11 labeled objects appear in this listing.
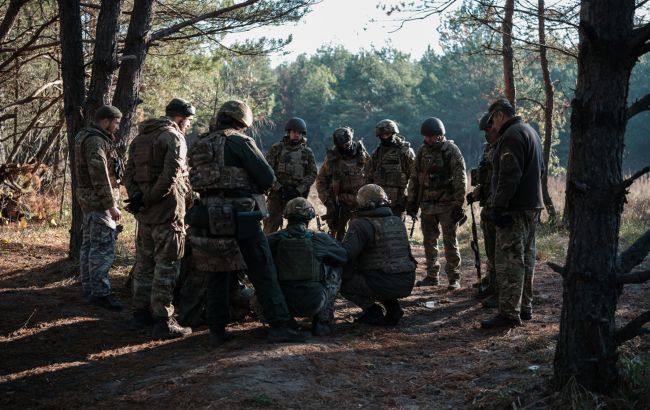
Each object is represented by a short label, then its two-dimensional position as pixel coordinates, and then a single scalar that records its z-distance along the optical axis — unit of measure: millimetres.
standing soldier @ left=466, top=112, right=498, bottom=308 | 7023
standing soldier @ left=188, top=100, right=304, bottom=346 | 5430
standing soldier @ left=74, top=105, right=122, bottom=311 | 6664
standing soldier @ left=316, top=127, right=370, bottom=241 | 9031
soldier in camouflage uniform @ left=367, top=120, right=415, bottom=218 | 8617
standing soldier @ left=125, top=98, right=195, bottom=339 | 5914
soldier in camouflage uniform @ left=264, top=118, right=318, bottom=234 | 8742
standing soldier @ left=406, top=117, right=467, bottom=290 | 8039
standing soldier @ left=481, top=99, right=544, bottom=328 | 5820
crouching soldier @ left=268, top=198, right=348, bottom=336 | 5820
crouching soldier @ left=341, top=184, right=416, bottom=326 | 6219
